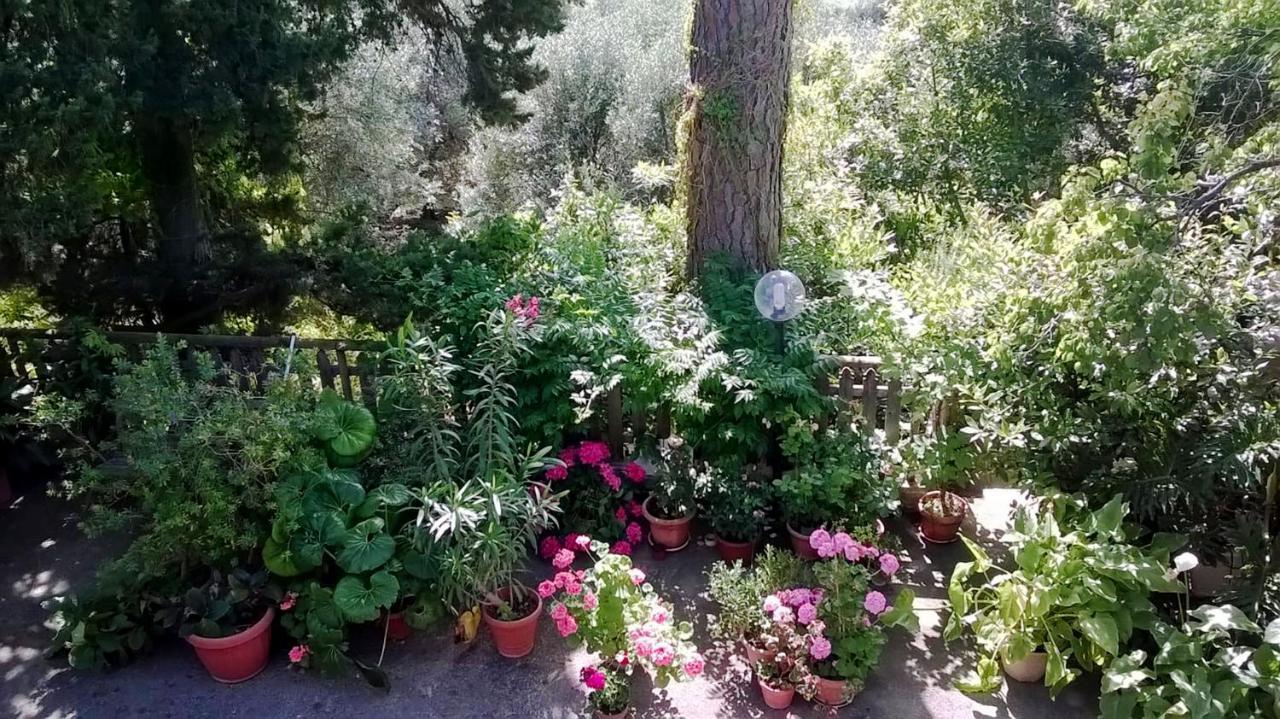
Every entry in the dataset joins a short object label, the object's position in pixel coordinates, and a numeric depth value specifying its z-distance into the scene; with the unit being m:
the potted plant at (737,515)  3.38
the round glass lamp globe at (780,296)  3.40
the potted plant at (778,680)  2.59
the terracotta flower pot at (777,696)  2.60
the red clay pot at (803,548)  3.36
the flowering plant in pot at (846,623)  2.57
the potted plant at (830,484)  3.23
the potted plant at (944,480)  3.18
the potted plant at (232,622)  2.69
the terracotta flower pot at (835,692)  2.57
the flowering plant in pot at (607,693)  2.48
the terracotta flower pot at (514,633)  2.83
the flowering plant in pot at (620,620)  2.52
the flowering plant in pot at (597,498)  3.43
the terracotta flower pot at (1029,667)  2.68
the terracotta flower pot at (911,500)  3.65
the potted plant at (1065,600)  2.51
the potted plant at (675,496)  3.45
